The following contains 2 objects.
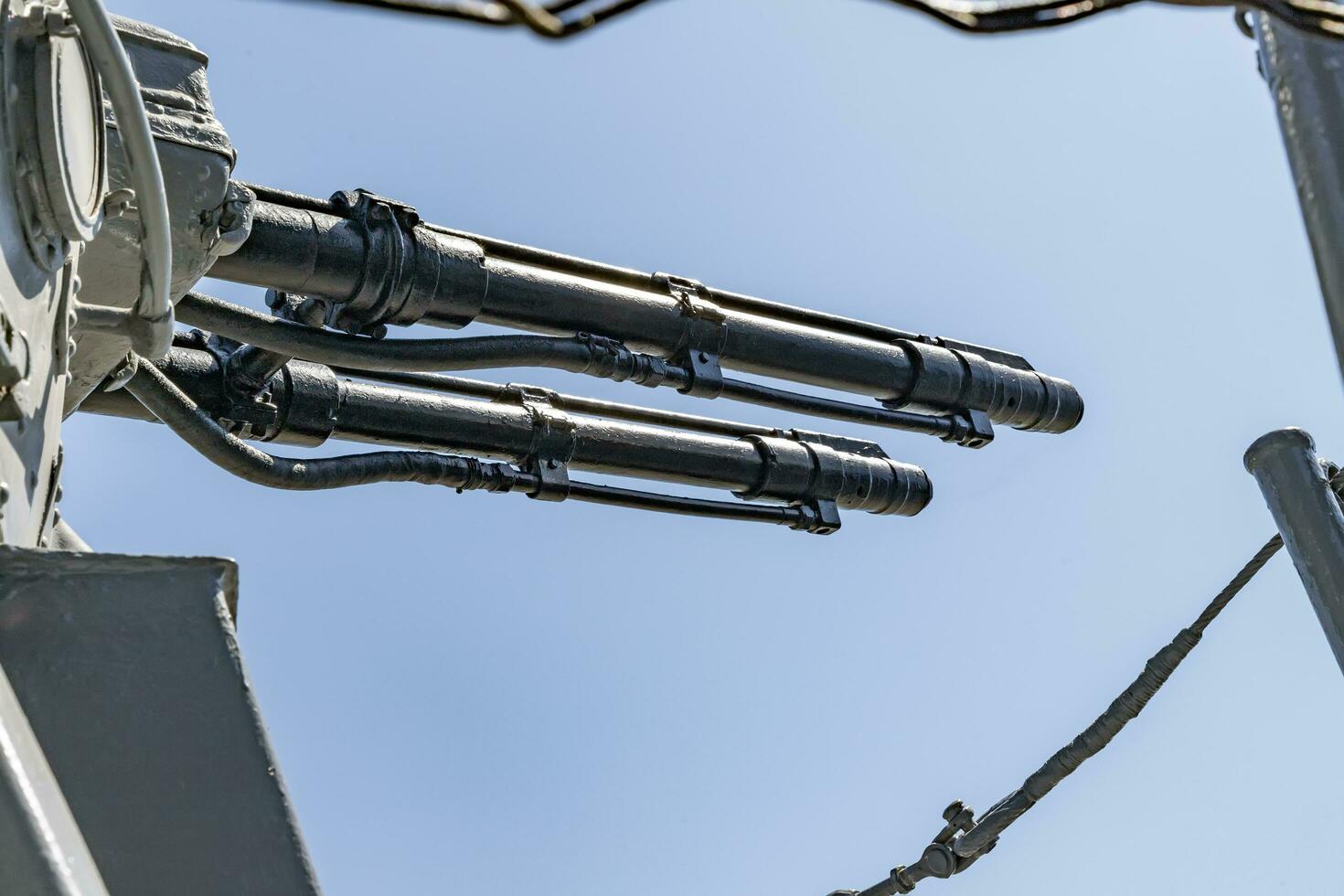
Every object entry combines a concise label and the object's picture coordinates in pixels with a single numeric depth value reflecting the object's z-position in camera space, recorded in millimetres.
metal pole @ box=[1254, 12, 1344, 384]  2746
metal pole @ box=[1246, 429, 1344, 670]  5016
